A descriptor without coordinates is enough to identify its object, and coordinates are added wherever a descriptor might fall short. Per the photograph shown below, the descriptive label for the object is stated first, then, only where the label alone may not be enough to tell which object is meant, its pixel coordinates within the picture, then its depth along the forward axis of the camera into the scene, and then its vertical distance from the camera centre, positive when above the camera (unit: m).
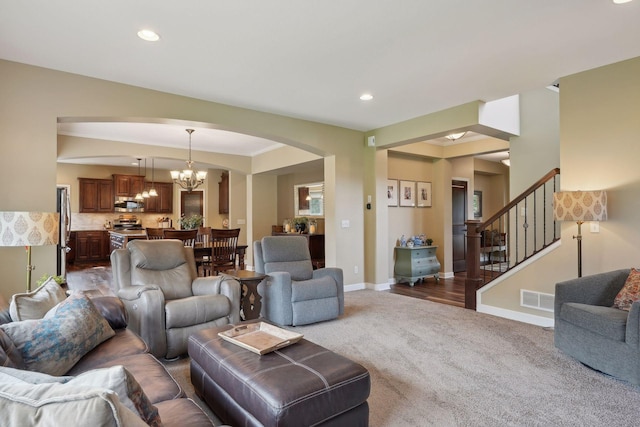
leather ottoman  1.64 -0.85
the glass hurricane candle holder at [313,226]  7.68 -0.22
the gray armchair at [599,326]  2.48 -0.84
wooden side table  3.80 -0.87
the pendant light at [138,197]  9.63 +0.53
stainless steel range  9.69 -0.18
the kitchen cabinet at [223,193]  10.09 +0.67
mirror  8.39 +0.41
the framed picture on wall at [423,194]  7.18 +0.44
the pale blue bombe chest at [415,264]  6.31 -0.88
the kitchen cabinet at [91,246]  9.24 -0.77
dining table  5.50 -0.54
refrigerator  5.61 -0.16
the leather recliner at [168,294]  2.89 -0.72
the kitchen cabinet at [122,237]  5.88 -0.37
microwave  9.88 +0.32
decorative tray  2.08 -0.77
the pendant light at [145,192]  9.52 +0.68
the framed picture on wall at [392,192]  6.71 +0.46
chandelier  6.70 +0.75
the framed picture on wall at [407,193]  6.91 +0.45
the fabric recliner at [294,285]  3.91 -0.79
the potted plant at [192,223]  6.79 -0.13
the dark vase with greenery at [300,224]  7.89 -0.18
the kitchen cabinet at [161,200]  10.36 +0.49
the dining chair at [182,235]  5.31 -0.28
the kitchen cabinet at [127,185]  9.74 +0.89
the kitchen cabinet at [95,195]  9.39 +0.58
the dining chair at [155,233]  5.61 -0.27
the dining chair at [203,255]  5.54 -0.61
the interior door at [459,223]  7.67 -0.17
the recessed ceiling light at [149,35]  2.84 +1.49
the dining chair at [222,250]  5.39 -0.53
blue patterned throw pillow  1.61 -0.59
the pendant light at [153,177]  9.76 +1.18
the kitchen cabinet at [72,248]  9.09 -0.82
